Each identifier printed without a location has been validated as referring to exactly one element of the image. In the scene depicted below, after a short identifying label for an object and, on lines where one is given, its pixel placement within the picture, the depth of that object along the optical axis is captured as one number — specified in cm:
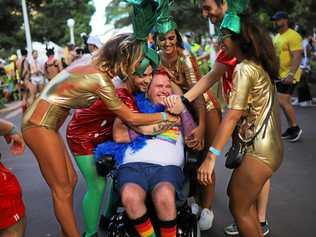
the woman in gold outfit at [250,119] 288
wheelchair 336
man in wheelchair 313
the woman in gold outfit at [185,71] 401
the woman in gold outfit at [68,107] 312
